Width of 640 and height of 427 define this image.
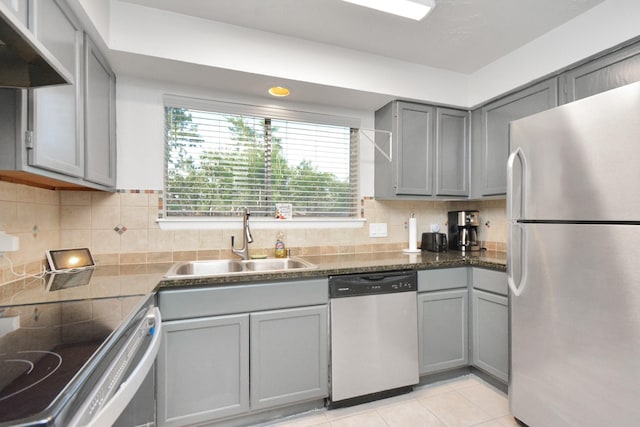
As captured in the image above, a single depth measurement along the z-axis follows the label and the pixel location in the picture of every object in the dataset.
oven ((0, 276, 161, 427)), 0.53
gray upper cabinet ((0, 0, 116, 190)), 1.07
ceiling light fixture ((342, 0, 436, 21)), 1.61
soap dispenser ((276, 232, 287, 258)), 2.29
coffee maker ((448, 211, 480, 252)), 2.74
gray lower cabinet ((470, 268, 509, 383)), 1.98
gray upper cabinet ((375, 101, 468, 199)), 2.46
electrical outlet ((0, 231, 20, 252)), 1.36
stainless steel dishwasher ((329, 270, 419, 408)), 1.86
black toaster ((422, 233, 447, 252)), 2.68
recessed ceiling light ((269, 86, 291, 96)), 2.19
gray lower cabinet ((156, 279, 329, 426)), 1.56
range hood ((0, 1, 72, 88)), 0.71
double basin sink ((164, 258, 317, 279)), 2.05
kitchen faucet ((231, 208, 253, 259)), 2.16
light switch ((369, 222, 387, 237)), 2.68
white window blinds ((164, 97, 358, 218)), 2.21
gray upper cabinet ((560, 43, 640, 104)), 1.61
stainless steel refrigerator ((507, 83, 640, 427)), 1.23
